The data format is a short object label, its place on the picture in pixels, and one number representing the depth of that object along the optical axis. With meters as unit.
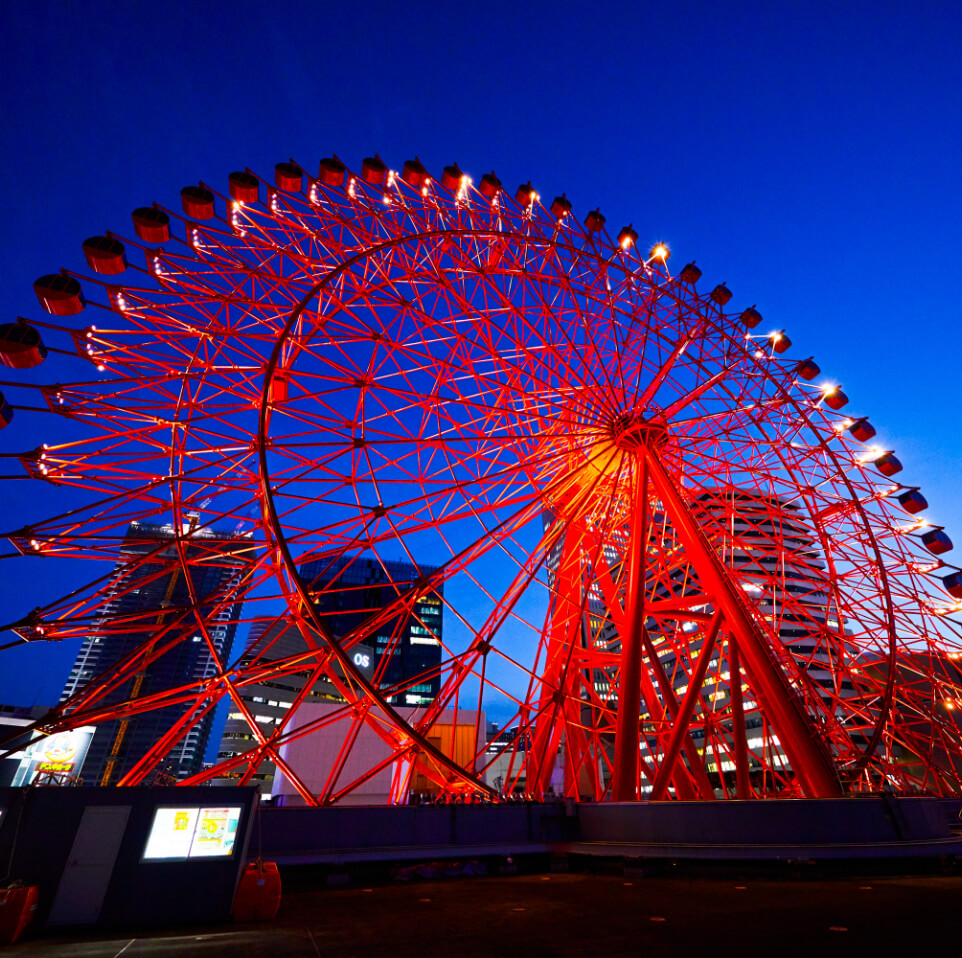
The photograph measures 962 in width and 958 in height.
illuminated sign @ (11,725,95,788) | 34.62
